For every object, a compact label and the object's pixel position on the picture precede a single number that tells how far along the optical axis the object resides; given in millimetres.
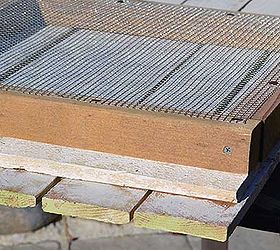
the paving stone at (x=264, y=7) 1814
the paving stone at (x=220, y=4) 1838
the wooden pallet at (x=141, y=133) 1293
